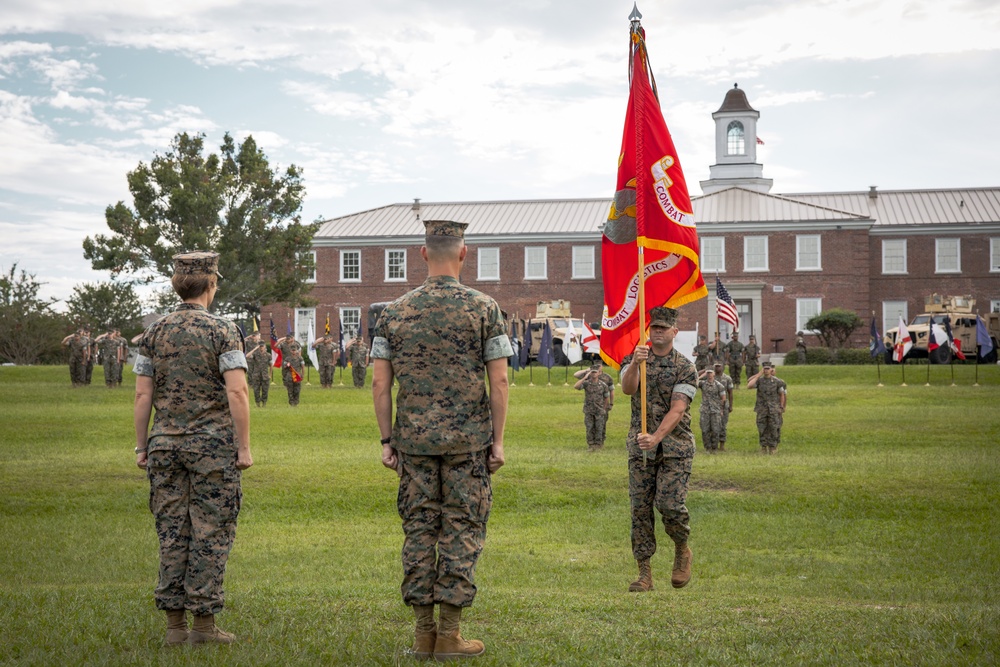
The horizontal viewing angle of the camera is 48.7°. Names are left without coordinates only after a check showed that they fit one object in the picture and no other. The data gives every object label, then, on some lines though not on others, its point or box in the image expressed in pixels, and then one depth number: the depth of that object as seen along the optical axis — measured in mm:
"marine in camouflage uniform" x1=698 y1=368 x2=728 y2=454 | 22984
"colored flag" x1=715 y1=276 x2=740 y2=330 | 31109
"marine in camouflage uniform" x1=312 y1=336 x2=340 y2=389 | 39969
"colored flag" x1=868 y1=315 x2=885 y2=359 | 42125
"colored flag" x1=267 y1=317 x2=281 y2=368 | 39544
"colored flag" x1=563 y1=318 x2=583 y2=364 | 44594
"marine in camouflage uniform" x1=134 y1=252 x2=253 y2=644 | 6457
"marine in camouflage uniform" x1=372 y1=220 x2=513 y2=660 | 6191
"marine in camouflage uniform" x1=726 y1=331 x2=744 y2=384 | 39625
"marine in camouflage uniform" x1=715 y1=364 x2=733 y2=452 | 23266
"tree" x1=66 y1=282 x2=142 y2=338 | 71438
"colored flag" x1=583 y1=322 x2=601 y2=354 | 34281
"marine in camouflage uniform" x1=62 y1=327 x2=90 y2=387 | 37438
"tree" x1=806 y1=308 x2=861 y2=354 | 53812
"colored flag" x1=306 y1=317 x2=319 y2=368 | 42997
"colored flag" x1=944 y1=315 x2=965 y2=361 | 40469
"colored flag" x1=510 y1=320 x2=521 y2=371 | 43875
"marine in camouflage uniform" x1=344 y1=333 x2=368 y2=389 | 40938
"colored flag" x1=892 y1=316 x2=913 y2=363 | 39844
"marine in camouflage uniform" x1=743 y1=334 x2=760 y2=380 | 40531
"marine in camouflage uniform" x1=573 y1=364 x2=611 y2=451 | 23344
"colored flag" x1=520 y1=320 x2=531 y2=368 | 44938
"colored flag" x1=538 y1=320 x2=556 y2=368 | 41906
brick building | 57719
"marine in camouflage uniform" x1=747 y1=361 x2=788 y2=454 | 22703
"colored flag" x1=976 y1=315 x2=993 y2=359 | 41469
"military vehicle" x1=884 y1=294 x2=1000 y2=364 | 47094
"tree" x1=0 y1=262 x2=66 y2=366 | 58281
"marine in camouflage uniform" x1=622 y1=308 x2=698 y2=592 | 9023
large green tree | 48094
